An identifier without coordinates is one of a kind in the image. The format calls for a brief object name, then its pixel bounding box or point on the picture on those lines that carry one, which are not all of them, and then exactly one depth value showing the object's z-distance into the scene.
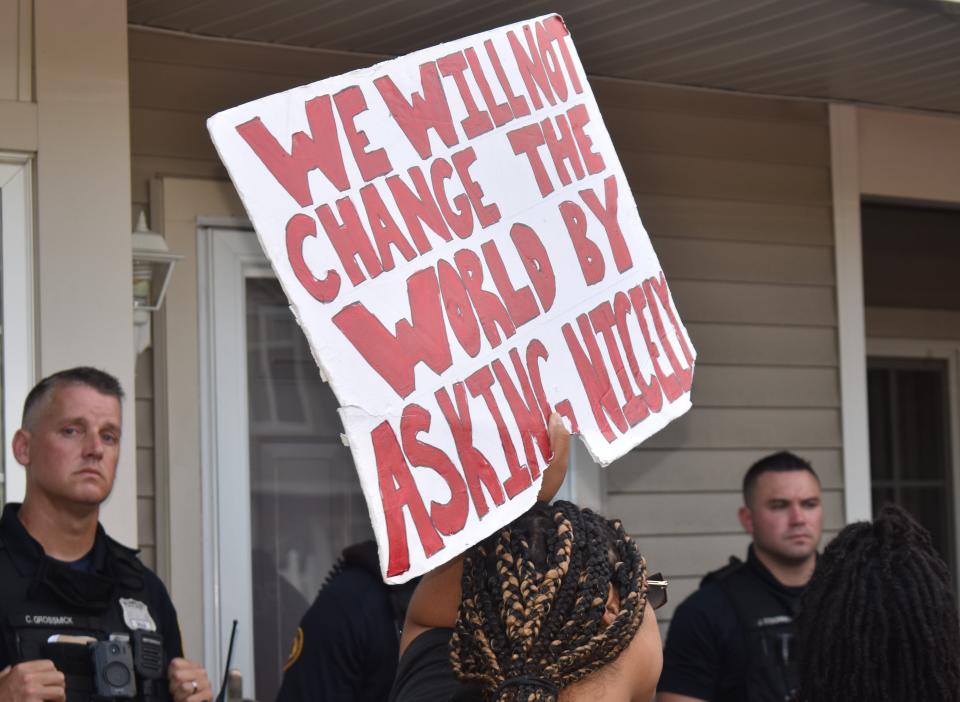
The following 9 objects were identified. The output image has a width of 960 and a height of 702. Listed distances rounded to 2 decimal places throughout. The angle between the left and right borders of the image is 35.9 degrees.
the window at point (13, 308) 3.82
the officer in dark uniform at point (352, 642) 3.49
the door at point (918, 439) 7.71
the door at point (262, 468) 4.78
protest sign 1.87
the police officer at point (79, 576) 3.19
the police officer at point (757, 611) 4.21
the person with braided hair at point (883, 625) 2.29
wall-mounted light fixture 4.23
